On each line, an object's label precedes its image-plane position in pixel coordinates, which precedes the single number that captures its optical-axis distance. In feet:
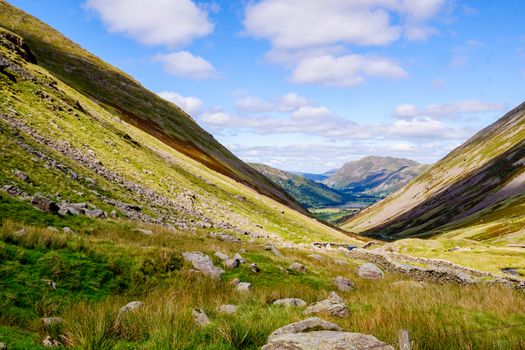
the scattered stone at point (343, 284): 60.44
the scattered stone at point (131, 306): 31.61
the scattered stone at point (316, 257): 91.77
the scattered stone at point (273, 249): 85.73
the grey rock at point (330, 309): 36.03
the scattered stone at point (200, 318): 29.71
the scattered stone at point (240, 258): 62.48
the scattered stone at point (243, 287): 47.70
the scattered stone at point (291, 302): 41.73
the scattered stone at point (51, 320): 27.04
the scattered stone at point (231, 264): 59.15
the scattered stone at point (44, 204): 62.90
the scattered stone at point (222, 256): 62.44
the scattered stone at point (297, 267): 68.54
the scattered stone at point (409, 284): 59.82
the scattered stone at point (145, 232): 71.05
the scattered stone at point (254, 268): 60.44
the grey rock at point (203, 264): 52.90
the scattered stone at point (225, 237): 98.94
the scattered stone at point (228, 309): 36.10
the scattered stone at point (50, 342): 23.00
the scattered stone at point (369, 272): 77.22
